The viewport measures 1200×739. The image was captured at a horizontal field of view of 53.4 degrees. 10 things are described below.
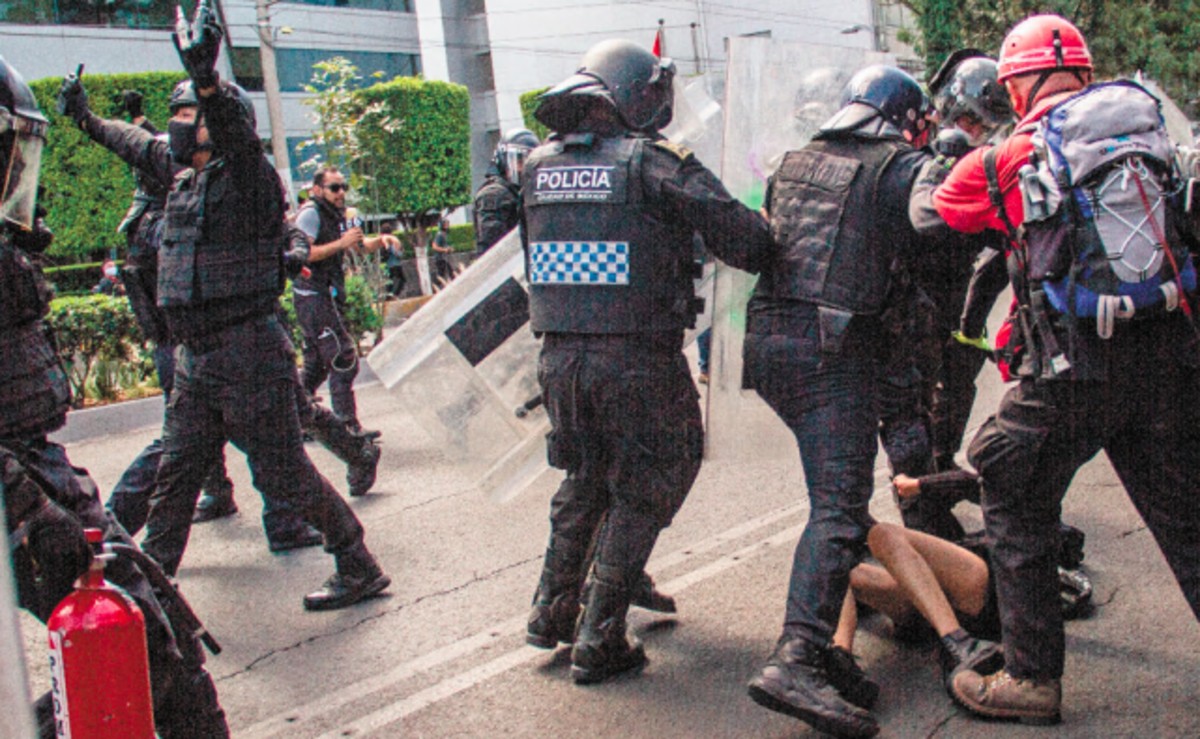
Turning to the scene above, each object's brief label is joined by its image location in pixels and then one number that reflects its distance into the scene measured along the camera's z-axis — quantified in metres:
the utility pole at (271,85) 19.95
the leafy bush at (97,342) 10.35
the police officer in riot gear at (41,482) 2.78
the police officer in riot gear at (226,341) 4.52
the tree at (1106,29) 21.72
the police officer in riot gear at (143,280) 5.18
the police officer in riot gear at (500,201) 6.51
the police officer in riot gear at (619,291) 3.65
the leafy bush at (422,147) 31.73
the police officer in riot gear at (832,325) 3.40
